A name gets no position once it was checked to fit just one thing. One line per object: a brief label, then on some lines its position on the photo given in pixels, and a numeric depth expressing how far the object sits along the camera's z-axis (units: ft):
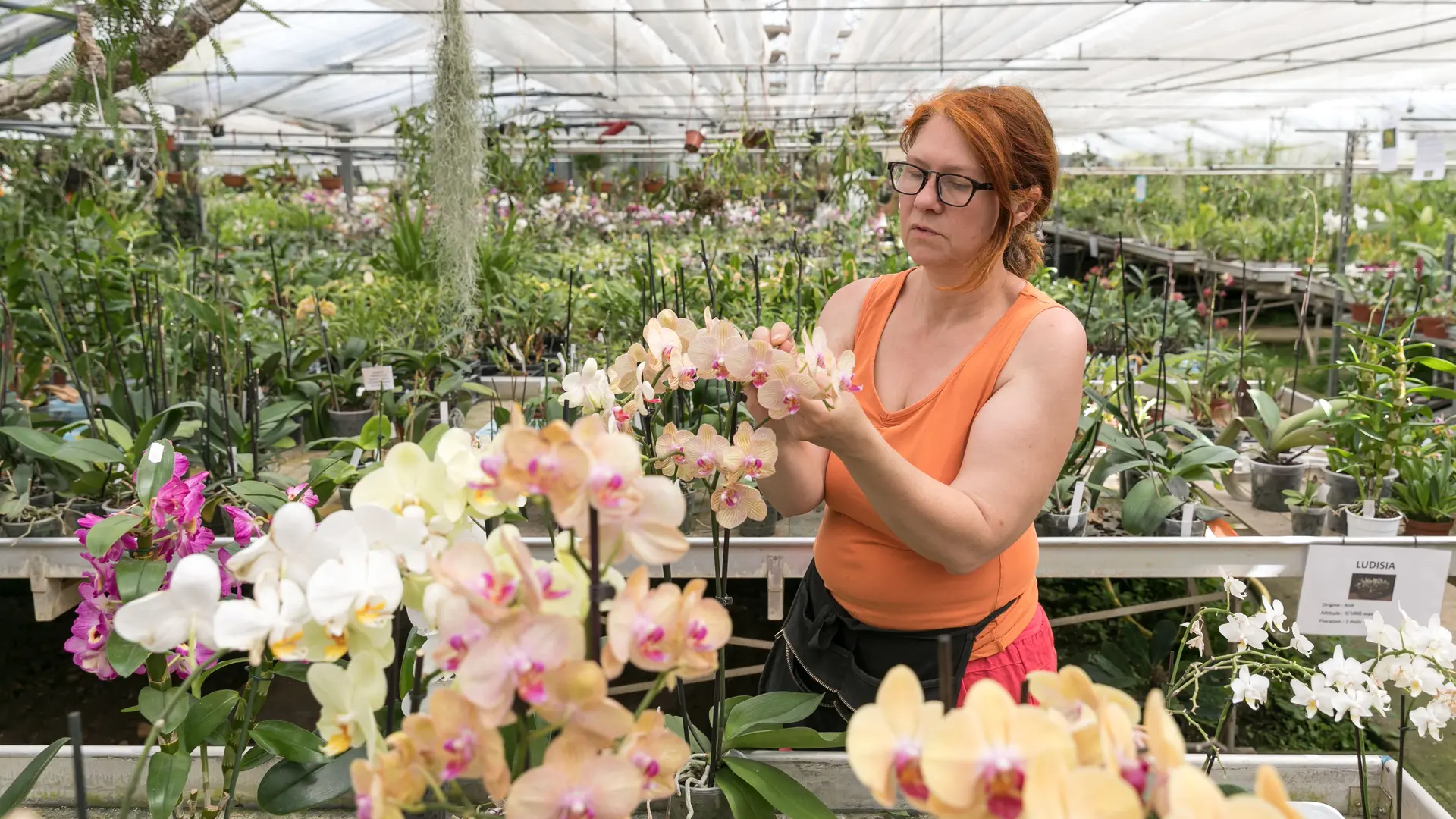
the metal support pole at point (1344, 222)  11.60
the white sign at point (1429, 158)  12.69
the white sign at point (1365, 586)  4.54
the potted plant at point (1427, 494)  6.37
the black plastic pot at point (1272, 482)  6.97
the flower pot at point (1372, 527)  6.23
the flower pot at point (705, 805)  2.77
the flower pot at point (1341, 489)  6.79
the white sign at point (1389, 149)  13.10
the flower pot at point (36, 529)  5.87
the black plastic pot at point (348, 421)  8.37
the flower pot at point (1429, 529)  6.36
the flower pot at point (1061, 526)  6.18
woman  3.27
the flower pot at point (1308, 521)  6.42
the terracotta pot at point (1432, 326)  12.64
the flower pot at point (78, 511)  6.07
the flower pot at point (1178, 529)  6.15
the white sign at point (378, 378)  7.13
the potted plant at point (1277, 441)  7.01
